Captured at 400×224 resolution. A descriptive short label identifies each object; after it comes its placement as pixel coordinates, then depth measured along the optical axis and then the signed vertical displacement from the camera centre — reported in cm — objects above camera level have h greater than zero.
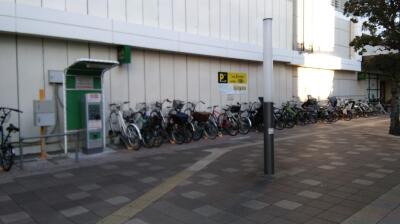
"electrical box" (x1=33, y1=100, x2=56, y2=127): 732 -21
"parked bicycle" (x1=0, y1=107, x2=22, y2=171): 649 -93
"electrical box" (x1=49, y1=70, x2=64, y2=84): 827 +61
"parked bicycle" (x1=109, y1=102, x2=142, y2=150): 879 -68
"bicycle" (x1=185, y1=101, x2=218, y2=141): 1029 -72
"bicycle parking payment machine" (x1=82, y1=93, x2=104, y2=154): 809 -46
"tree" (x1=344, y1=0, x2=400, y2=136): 1055 +193
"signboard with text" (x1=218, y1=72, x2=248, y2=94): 1267 +68
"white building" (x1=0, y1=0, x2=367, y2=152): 778 +163
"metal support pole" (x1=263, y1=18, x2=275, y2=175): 590 +16
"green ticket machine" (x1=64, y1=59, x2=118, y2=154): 808 -6
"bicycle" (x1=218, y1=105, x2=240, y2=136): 1145 -72
